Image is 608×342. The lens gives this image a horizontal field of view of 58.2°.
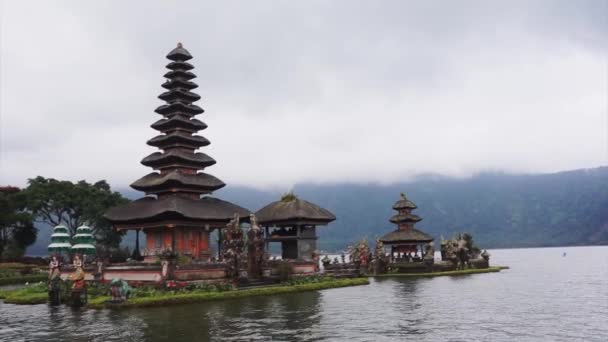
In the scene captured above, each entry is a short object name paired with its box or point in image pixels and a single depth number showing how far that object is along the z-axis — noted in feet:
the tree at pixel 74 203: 252.21
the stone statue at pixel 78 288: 109.29
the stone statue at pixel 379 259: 200.75
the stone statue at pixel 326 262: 185.72
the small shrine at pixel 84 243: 181.46
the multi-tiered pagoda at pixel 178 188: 152.76
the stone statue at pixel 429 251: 203.21
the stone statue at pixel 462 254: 210.59
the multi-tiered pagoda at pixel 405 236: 221.25
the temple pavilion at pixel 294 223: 176.35
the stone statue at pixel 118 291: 106.83
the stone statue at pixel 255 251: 139.82
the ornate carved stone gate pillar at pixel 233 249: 133.49
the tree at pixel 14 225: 242.99
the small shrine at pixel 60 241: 193.30
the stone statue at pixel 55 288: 115.34
